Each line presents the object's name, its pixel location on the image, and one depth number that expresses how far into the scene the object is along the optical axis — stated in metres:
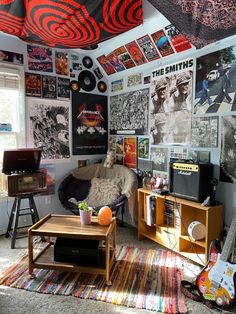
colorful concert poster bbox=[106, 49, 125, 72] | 3.27
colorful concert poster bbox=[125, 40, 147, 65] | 2.96
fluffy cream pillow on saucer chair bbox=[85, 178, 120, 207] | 3.20
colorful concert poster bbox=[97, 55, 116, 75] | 3.50
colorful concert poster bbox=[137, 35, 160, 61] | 2.79
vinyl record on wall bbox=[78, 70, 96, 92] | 3.60
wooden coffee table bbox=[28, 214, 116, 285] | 2.04
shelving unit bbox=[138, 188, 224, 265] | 2.25
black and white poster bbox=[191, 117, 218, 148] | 2.44
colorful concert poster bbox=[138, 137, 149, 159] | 3.25
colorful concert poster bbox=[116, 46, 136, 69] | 3.14
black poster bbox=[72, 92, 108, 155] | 3.61
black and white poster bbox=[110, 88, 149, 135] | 3.29
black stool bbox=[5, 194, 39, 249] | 2.74
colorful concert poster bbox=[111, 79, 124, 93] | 3.63
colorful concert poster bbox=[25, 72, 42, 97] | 3.17
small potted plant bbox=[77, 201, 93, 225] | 2.26
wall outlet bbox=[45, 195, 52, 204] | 3.43
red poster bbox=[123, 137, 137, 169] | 3.44
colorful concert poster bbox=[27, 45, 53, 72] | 3.17
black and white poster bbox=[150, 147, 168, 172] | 2.99
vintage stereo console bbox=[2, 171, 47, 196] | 2.66
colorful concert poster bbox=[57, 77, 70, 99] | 3.42
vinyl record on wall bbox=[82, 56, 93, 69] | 3.59
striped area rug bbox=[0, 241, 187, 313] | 1.88
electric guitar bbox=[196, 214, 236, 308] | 1.73
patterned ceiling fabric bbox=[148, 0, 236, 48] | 1.55
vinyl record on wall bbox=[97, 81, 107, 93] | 3.78
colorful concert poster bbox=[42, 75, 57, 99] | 3.30
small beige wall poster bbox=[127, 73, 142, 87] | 3.32
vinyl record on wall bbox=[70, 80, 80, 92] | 3.52
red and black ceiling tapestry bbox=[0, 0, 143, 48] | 1.69
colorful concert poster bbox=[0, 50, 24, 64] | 2.98
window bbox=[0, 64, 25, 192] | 3.04
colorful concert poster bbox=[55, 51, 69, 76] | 3.37
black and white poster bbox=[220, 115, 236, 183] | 2.28
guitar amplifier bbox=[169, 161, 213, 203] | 2.32
